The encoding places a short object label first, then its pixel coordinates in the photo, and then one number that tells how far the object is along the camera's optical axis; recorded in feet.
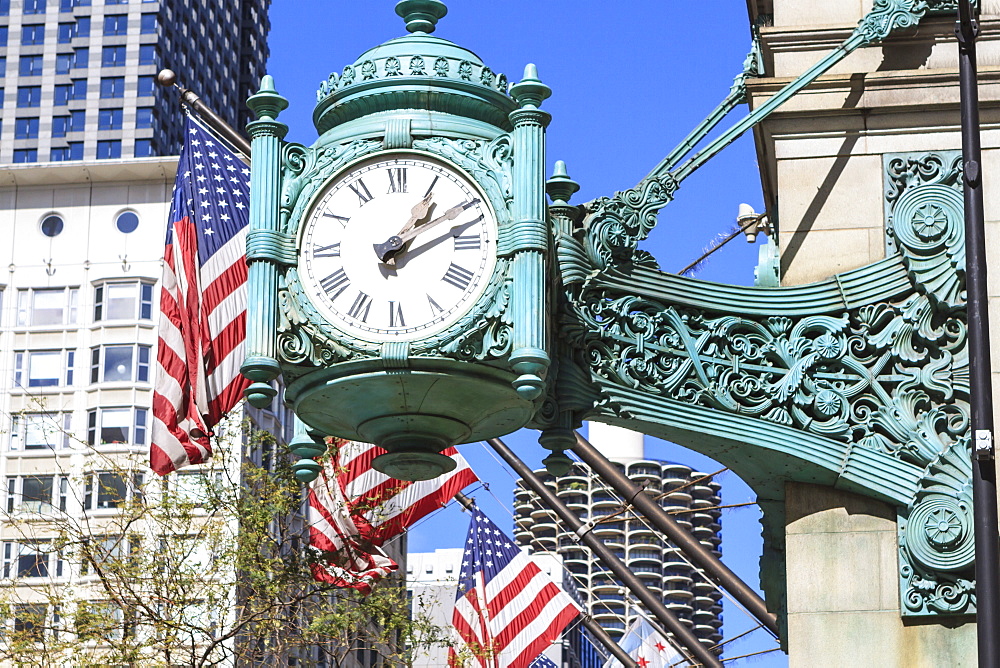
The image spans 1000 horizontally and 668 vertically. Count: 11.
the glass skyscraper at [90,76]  487.20
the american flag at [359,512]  101.14
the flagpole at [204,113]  85.97
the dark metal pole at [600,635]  110.42
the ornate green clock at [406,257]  39.24
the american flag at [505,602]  118.62
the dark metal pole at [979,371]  35.58
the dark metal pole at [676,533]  77.40
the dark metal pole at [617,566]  84.58
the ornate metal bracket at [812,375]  41.06
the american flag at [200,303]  74.49
